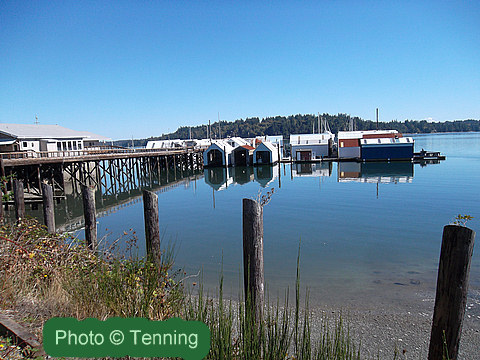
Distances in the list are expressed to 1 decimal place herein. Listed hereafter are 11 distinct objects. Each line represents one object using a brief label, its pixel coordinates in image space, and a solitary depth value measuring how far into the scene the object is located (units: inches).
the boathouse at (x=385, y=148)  2150.6
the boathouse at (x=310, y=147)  2378.2
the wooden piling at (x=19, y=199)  504.1
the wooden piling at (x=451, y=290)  126.5
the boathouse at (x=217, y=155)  2258.6
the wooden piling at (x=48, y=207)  387.5
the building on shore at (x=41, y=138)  1399.9
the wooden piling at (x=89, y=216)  316.2
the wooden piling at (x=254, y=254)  163.6
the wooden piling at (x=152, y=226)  225.0
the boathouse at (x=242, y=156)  2326.5
